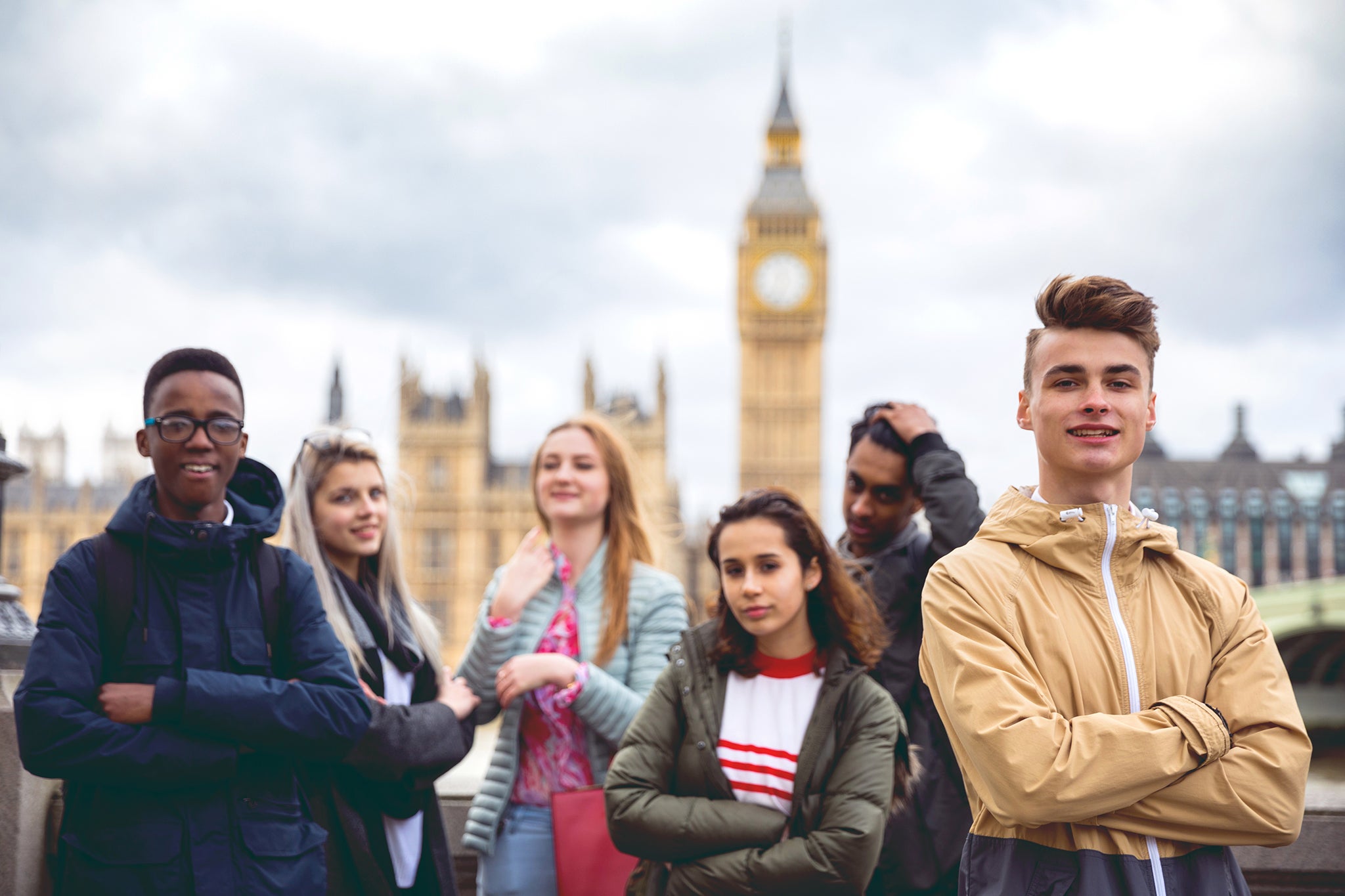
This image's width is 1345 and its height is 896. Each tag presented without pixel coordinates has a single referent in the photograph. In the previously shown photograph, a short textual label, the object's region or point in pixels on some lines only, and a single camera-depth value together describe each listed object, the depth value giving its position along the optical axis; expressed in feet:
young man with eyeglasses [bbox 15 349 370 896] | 5.57
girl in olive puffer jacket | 6.18
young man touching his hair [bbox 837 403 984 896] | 6.96
